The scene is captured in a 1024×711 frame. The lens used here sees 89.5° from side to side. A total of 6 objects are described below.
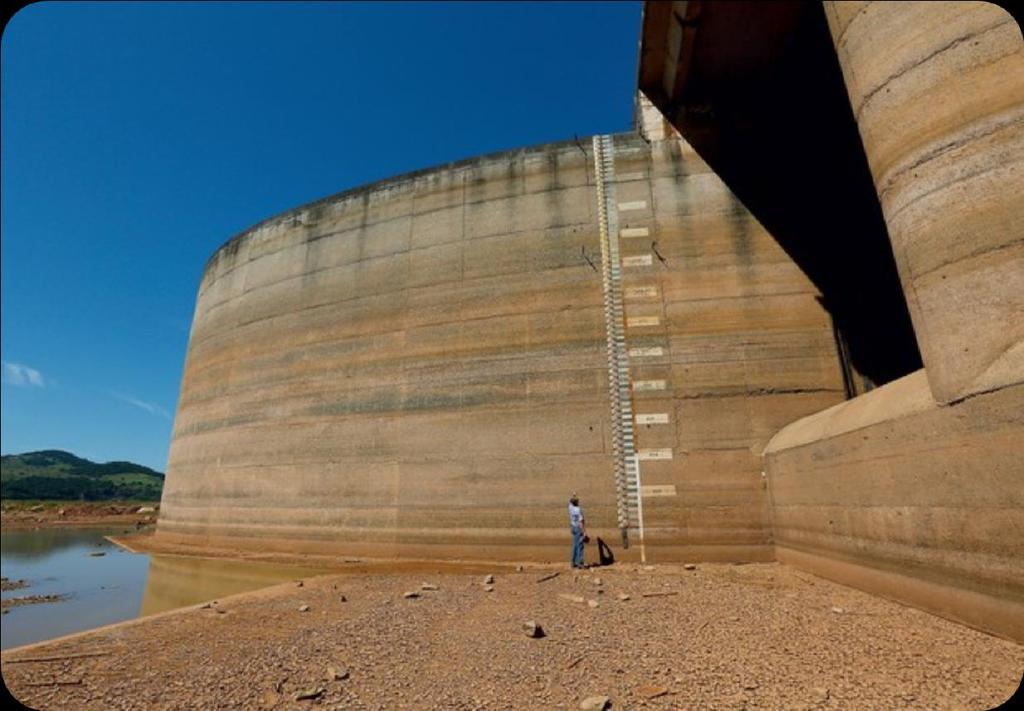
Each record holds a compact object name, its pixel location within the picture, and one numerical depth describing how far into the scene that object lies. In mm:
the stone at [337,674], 5195
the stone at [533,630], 6297
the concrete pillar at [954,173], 5570
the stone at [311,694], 4766
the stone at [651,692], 4512
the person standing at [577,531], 11508
